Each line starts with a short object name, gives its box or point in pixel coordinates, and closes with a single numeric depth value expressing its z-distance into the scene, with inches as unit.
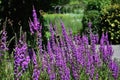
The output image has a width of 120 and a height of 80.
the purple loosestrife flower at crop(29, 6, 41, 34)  197.2
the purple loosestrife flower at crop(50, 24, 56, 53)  205.2
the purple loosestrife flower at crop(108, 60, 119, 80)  201.2
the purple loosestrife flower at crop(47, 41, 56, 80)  165.5
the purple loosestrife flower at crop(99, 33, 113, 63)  219.6
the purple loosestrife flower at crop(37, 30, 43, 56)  196.7
